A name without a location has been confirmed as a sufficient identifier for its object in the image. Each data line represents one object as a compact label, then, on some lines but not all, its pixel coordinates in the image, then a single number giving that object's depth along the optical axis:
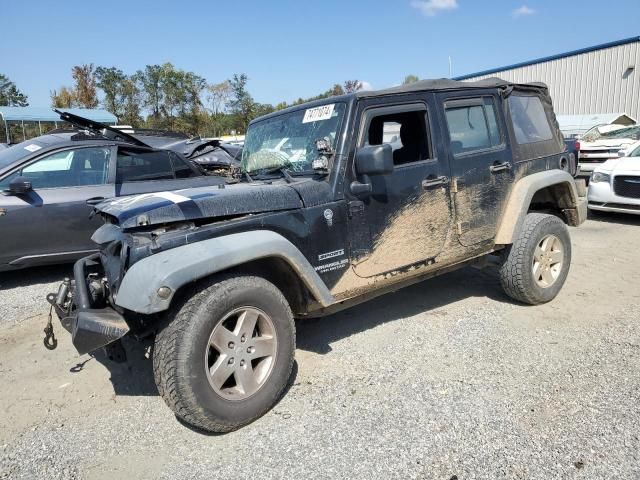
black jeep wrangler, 2.52
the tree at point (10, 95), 43.03
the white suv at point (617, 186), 7.89
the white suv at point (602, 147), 10.66
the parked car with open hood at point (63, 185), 5.01
